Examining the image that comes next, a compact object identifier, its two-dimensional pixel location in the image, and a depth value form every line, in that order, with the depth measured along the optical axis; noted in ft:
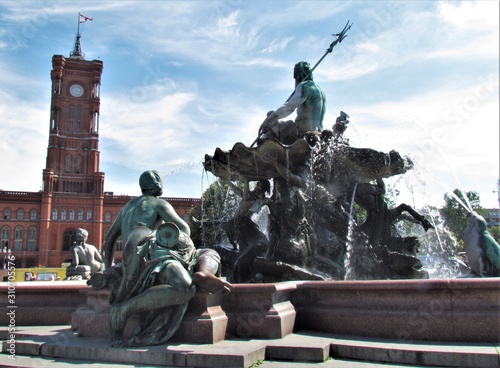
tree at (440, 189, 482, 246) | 130.82
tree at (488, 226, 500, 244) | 141.56
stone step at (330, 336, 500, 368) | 12.96
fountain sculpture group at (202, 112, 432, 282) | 26.35
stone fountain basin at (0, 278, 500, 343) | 15.05
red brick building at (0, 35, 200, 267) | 265.34
